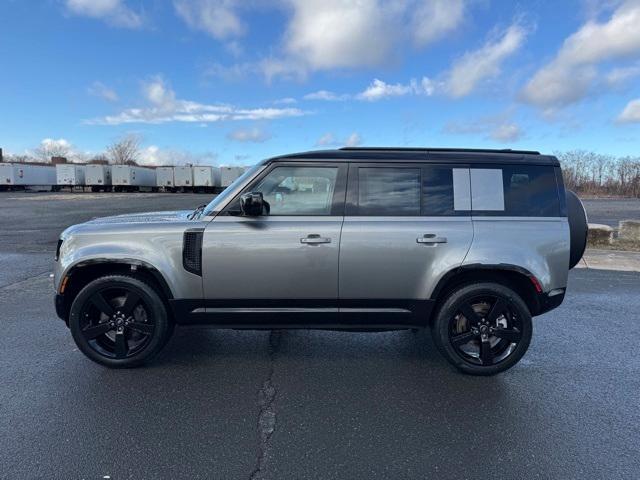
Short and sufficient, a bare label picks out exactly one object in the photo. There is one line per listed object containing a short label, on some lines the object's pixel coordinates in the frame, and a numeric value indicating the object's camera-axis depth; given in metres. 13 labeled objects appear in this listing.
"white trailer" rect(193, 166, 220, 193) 49.28
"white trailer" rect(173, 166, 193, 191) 49.88
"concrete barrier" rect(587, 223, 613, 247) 10.45
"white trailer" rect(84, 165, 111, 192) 48.38
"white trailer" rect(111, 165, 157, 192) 49.50
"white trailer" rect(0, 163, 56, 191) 45.28
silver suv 3.59
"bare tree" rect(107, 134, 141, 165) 88.31
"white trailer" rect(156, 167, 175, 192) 50.66
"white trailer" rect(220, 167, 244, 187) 50.53
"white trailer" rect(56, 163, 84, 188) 47.72
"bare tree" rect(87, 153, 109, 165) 81.64
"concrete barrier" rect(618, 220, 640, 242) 10.86
